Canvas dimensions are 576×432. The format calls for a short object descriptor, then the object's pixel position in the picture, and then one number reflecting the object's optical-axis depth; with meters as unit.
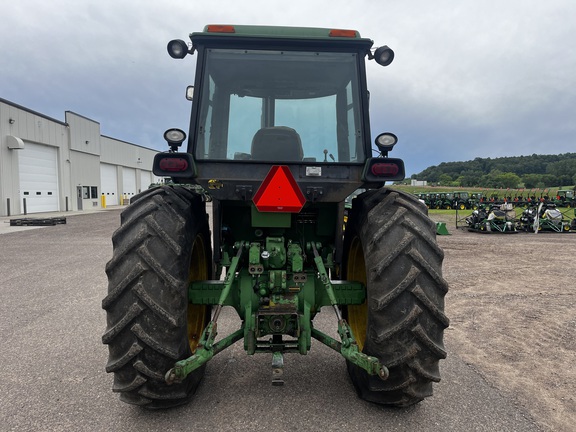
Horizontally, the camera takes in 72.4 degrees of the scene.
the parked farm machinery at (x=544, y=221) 16.25
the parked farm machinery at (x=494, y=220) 15.79
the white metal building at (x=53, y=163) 21.50
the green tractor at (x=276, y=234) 2.43
